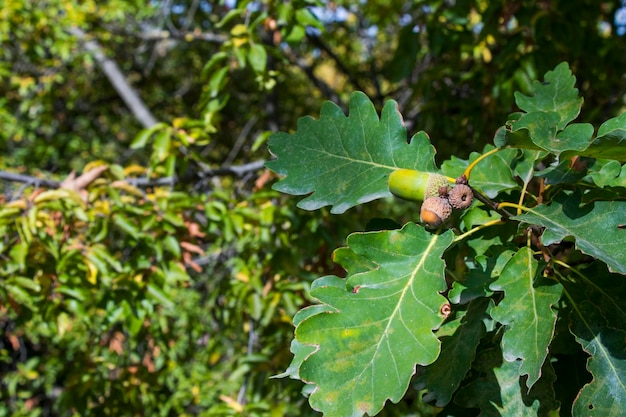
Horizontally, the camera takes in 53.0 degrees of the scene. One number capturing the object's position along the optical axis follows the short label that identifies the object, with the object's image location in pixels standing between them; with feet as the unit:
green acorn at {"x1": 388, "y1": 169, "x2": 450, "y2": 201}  3.52
